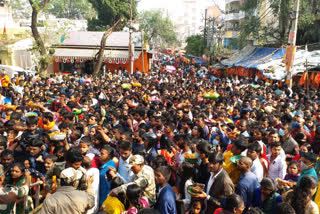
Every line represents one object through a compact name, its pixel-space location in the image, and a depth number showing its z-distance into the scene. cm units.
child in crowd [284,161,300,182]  392
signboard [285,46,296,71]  1257
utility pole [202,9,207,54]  3643
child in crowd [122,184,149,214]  292
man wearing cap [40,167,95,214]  279
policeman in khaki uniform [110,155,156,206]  338
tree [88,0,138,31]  3378
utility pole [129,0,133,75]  1944
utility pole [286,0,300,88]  1232
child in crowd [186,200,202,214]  331
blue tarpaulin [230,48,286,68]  1836
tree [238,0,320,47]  1895
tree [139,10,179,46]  4897
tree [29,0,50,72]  1765
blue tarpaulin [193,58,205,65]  3406
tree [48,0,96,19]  5375
